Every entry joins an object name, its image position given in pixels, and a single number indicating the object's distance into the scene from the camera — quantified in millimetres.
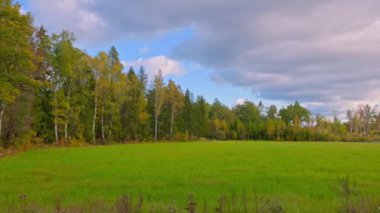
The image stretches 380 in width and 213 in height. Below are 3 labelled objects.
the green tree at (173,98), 93738
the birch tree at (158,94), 89500
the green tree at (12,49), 32875
